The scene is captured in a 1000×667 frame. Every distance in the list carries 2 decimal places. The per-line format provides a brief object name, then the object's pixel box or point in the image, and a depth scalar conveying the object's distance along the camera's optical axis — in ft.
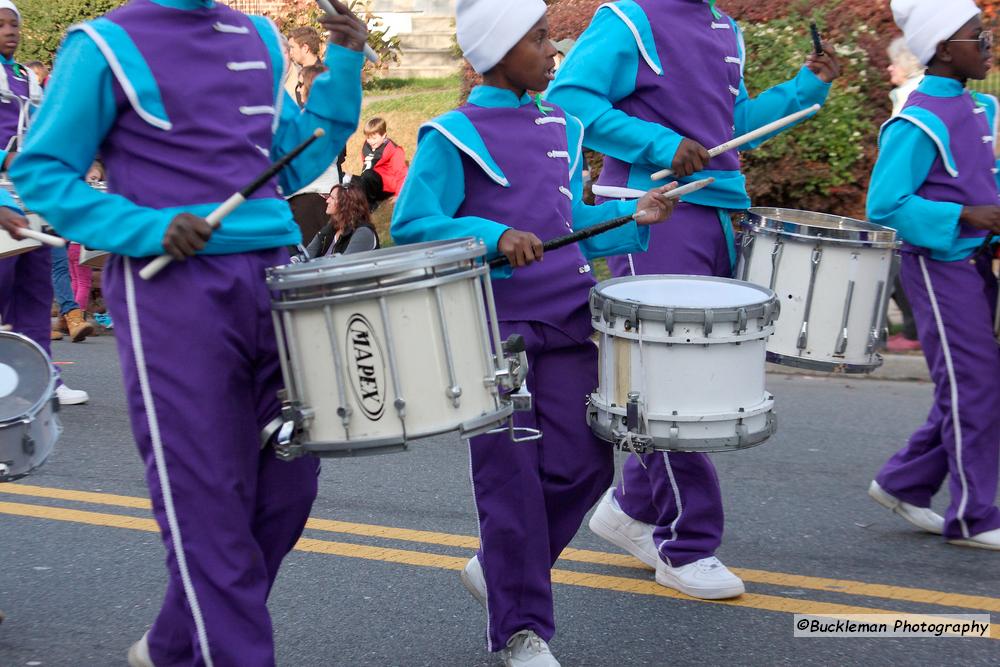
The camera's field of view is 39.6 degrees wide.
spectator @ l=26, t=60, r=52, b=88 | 36.75
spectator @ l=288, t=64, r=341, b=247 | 31.91
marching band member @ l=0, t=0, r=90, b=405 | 23.97
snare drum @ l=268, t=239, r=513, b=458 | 10.34
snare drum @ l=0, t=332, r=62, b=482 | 13.84
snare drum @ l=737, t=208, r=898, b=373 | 14.98
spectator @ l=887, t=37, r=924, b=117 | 29.66
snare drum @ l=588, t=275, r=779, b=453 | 12.51
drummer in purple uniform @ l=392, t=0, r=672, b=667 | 12.86
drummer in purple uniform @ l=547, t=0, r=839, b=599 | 15.17
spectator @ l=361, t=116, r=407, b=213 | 33.94
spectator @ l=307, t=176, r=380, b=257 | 28.63
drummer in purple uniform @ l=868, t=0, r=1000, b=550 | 16.51
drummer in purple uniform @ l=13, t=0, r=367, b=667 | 10.48
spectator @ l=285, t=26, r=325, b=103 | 32.42
